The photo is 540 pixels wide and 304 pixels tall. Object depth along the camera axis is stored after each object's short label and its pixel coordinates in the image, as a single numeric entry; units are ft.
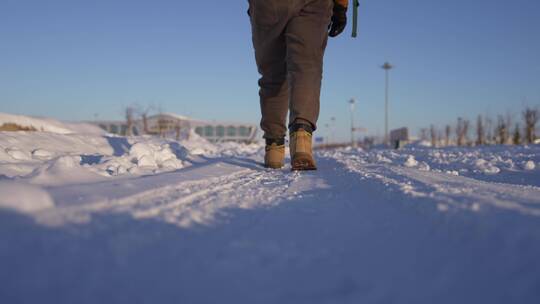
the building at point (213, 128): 145.18
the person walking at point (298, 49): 7.05
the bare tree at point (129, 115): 86.88
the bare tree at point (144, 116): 83.25
